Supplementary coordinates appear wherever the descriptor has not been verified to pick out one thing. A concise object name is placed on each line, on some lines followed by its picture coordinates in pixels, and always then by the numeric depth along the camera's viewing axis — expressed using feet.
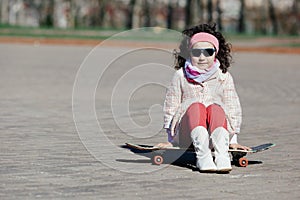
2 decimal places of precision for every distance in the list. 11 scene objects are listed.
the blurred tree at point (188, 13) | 208.44
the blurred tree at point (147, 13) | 253.65
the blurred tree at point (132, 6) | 216.33
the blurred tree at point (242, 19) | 214.69
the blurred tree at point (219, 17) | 215.26
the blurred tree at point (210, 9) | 223.34
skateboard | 25.30
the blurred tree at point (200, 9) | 248.75
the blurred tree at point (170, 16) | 229.45
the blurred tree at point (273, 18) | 228.61
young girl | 24.85
